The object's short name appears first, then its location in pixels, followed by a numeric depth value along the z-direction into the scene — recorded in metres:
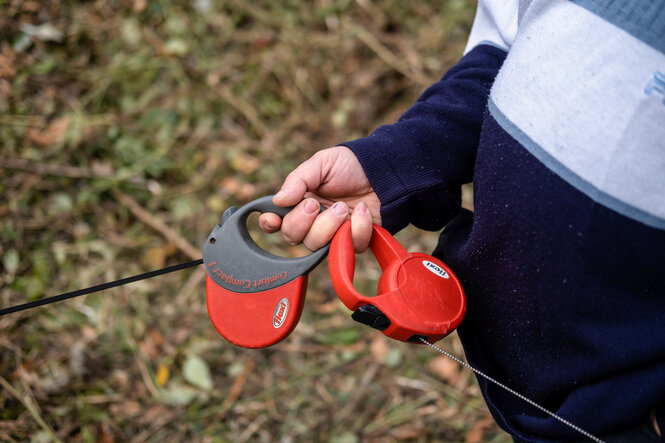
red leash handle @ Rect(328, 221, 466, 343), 0.89
